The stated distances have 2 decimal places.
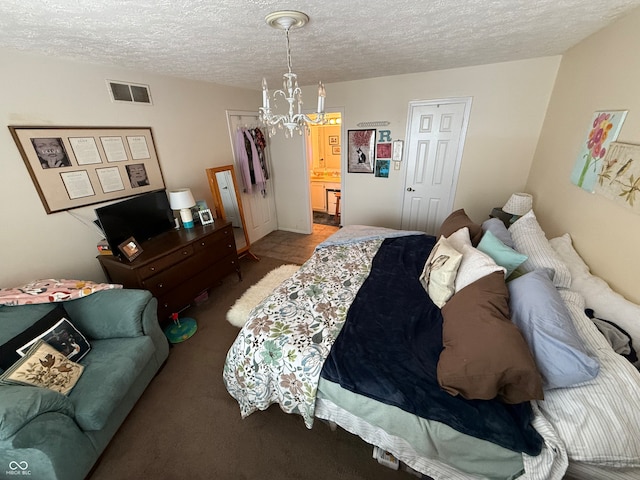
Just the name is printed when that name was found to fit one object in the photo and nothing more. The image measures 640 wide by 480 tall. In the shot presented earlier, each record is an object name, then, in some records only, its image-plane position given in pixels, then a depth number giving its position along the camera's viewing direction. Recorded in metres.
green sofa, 1.12
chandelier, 1.39
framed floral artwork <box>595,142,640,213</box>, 1.25
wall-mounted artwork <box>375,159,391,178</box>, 3.55
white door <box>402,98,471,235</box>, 3.06
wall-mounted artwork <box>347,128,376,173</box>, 3.52
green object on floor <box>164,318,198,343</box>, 2.25
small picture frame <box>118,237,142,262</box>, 2.02
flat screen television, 2.05
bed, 0.91
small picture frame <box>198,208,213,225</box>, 2.81
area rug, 2.48
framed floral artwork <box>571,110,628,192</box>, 1.48
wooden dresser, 2.06
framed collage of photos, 1.84
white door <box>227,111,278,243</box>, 3.53
